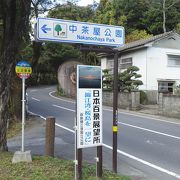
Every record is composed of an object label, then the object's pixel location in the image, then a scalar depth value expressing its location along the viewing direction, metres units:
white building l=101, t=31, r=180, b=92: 28.33
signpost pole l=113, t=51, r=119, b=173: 7.29
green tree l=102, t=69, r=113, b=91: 28.96
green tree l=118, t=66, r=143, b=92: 26.14
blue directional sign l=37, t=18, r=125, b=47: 6.34
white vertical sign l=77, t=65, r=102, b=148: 6.59
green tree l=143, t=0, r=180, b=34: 43.12
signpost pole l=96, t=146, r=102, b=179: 6.82
